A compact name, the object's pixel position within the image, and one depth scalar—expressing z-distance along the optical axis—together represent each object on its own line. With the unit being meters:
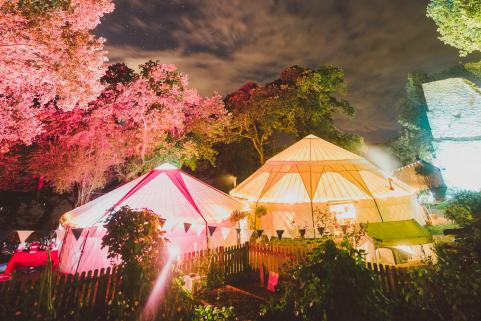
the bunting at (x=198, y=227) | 7.91
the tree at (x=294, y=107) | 18.72
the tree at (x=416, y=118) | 25.83
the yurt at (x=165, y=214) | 7.80
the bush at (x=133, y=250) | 4.38
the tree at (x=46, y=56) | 6.57
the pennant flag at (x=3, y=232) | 15.96
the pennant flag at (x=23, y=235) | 6.50
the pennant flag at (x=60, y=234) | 7.49
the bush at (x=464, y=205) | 9.79
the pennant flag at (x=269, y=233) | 11.36
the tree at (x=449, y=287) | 2.55
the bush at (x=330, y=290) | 2.56
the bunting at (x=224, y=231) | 8.19
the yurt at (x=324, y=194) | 10.81
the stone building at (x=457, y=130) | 14.51
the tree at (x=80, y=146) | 12.75
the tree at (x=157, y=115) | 13.80
